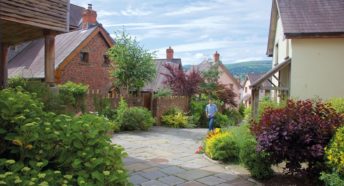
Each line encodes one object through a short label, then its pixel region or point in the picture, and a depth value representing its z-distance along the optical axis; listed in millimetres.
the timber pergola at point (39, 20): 7730
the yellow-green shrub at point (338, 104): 8961
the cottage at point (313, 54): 12094
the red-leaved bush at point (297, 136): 5938
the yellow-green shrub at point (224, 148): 8000
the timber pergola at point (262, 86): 12688
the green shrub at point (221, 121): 20272
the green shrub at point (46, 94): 7436
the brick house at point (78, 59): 20531
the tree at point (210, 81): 22688
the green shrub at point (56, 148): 3355
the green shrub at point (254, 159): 6520
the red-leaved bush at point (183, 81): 21394
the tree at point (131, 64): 16594
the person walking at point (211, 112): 14047
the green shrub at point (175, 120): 17562
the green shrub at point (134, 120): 13969
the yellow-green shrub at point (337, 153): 5281
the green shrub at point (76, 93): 13656
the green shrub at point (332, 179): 5148
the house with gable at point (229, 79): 49125
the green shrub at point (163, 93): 18659
